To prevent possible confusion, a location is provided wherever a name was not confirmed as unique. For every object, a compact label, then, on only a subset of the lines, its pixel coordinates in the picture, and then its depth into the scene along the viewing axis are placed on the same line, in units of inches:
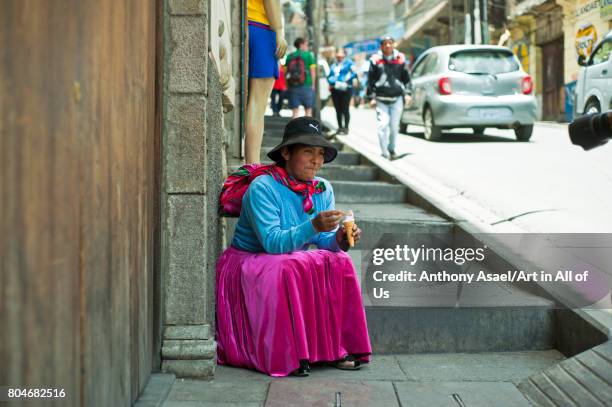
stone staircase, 199.0
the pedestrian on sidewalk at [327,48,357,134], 568.4
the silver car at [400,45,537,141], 556.1
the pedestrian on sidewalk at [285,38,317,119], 547.2
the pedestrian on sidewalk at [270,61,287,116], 677.9
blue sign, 1766.7
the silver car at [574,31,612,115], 422.1
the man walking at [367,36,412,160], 453.1
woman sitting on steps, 174.1
